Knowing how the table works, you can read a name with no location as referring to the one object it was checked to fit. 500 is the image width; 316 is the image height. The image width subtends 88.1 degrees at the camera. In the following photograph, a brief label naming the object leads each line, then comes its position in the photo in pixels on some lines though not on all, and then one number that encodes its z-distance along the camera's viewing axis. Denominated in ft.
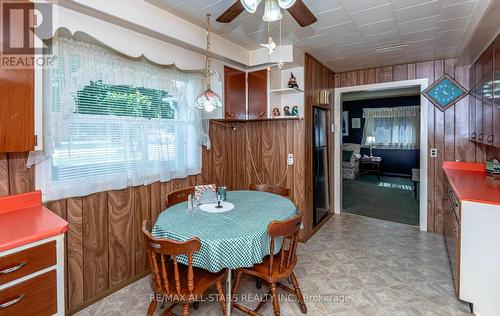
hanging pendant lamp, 7.29
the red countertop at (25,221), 4.30
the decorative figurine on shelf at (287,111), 11.01
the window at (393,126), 25.35
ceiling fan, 5.22
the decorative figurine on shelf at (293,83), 10.54
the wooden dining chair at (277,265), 5.51
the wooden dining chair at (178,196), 7.92
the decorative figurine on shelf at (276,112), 10.95
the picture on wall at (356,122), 28.27
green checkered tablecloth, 5.13
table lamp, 27.63
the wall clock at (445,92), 11.28
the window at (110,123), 6.15
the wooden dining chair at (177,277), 4.84
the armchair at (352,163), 25.52
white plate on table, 6.82
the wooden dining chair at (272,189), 8.93
